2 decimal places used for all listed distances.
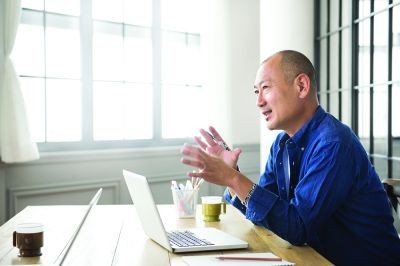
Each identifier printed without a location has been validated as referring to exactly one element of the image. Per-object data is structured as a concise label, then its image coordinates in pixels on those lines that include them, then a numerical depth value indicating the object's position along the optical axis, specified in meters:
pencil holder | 1.63
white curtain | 2.78
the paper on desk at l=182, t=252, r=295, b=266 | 1.08
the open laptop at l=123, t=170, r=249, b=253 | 1.21
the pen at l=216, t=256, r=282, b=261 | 1.11
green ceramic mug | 1.60
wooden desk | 1.16
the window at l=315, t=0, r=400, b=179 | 2.92
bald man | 1.27
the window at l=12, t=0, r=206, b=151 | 3.16
